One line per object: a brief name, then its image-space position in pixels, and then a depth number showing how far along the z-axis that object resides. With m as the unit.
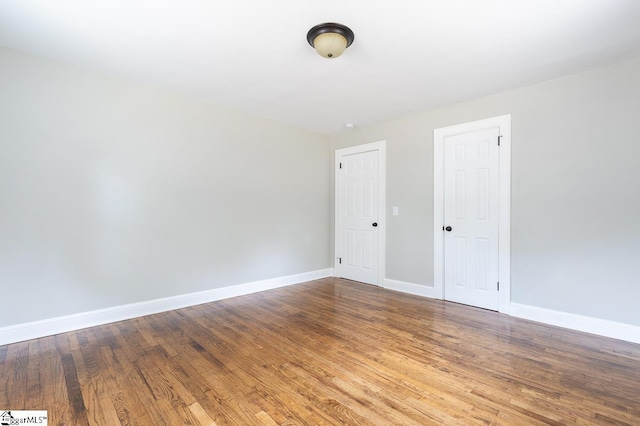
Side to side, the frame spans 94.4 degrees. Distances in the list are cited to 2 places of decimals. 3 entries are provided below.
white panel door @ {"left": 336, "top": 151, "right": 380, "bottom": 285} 4.76
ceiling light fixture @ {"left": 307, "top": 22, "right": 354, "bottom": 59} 2.20
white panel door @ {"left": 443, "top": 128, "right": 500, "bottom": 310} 3.53
